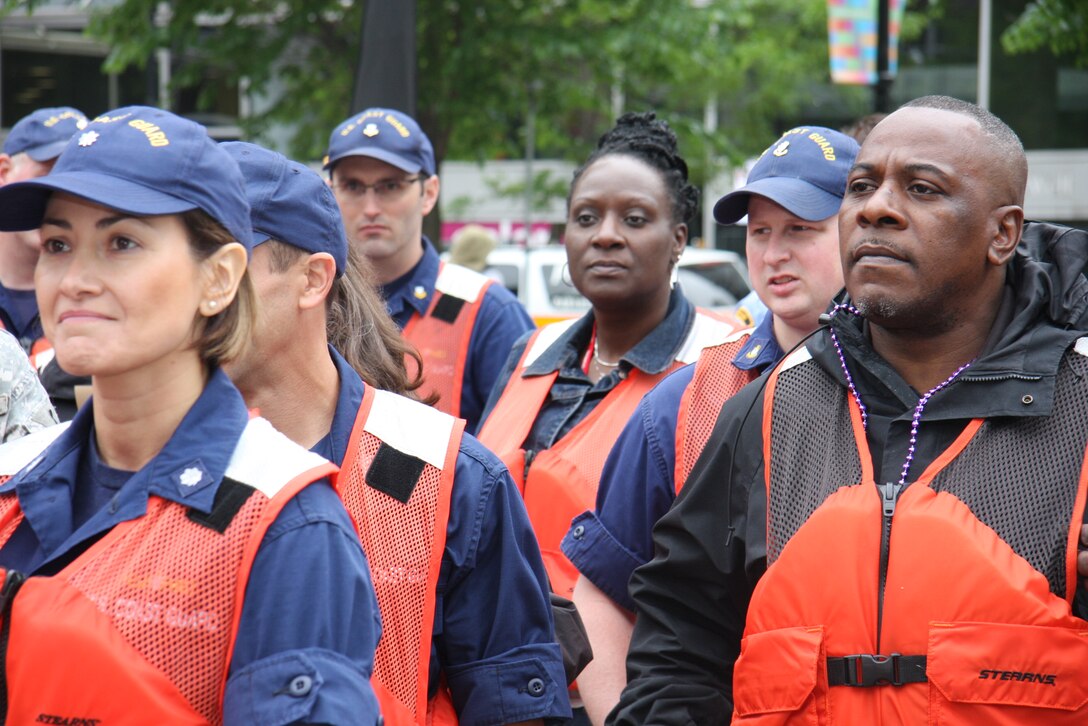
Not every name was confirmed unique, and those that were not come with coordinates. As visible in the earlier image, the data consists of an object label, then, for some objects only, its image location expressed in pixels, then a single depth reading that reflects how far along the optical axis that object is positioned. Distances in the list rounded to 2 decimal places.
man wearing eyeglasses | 5.53
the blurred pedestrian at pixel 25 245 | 5.12
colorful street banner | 10.95
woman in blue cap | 2.17
